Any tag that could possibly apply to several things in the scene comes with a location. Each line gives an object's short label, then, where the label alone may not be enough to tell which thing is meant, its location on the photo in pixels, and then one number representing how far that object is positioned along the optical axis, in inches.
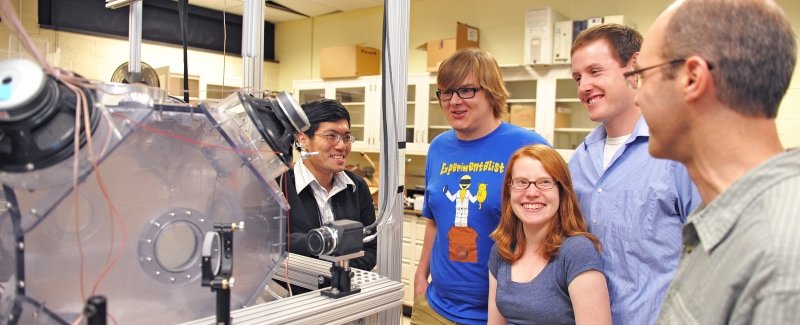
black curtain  172.9
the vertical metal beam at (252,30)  55.2
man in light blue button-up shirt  48.2
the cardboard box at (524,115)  158.9
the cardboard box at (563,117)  155.4
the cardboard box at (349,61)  189.3
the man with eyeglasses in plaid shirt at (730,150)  24.4
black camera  41.4
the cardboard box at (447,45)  169.0
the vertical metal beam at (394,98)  48.9
